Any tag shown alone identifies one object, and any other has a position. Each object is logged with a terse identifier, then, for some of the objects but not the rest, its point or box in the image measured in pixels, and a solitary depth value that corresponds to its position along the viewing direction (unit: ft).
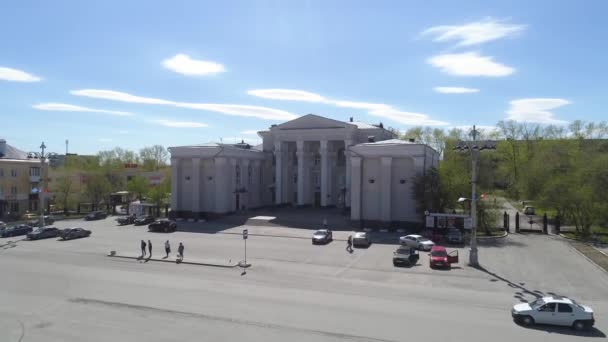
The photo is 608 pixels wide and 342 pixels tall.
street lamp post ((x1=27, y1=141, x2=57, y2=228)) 141.34
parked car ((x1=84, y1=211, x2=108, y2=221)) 181.57
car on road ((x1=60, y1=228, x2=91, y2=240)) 127.49
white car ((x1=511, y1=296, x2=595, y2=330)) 51.13
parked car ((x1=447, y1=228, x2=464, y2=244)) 115.44
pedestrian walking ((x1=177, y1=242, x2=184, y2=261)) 95.50
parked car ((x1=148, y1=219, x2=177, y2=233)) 143.13
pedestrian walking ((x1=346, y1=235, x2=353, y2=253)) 107.02
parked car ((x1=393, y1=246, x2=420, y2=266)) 89.35
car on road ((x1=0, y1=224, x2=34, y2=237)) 133.39
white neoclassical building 141.38
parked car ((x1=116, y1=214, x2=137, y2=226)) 164.41
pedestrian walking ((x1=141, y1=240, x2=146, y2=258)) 99.62
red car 86.07
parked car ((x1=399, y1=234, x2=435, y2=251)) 107.24
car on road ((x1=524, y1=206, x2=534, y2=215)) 184.34
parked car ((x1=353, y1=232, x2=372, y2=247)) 111.86
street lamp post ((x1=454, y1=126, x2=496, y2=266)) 86.89
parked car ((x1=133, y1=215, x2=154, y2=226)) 160.15
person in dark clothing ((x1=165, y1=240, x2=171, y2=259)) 100.12
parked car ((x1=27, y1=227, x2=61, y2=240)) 126.82
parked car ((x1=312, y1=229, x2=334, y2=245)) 117.70
